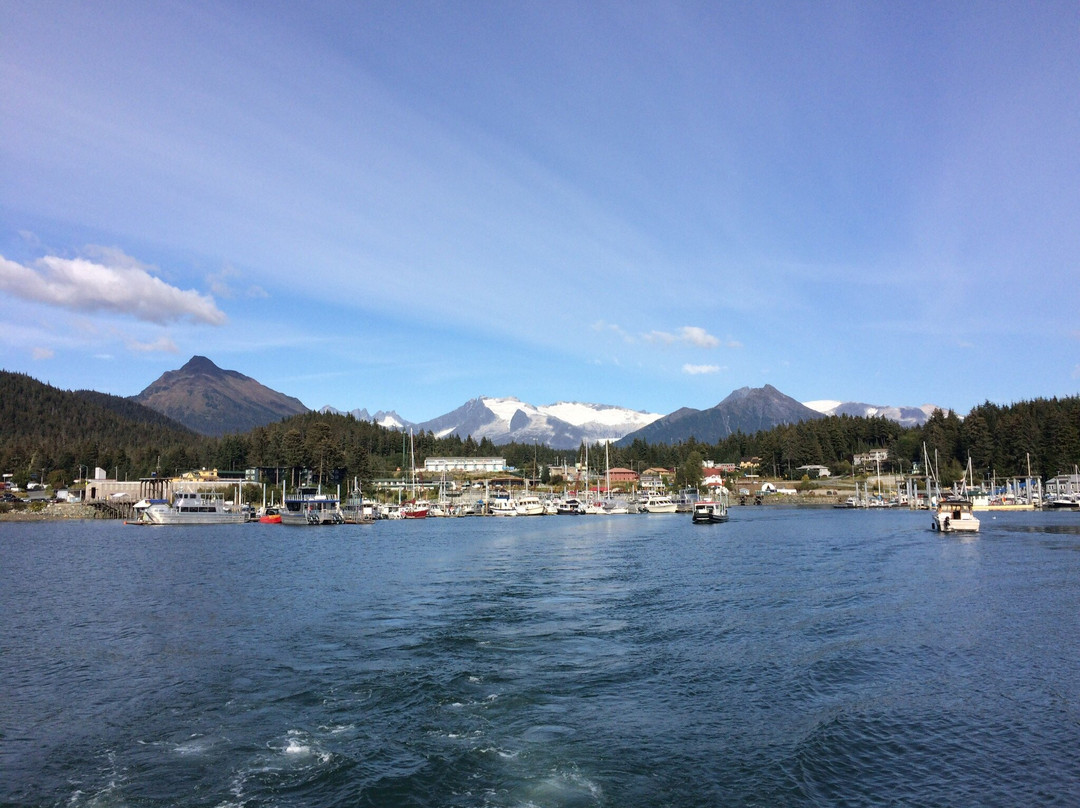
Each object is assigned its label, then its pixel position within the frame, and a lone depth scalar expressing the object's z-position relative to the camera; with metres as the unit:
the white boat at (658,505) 126.38
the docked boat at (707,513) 90.88
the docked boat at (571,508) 125.58
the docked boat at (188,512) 89.69
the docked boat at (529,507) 123.62
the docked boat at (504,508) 124.12
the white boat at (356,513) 100.50
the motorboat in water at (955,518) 65.31
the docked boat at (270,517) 100.86
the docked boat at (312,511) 94.12
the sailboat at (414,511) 116.34
